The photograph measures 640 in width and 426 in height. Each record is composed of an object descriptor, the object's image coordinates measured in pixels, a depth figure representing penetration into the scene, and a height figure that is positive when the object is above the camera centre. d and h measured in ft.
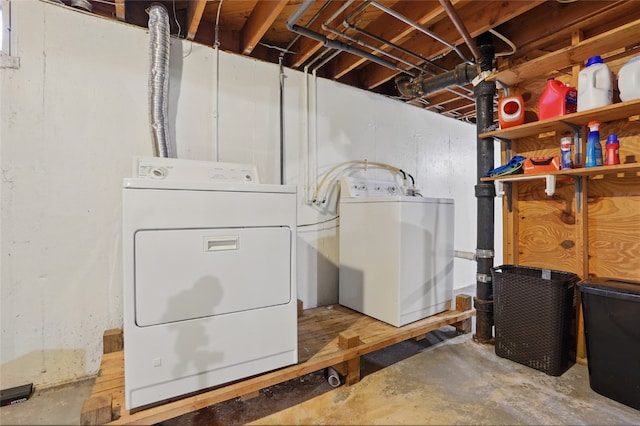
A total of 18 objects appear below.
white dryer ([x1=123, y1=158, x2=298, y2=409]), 4.18 -1.05
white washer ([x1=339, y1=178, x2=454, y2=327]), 7.01 -1.02
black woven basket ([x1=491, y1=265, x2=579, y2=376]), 6.02 -2.20
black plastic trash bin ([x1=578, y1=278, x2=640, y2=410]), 5.07 -2.16
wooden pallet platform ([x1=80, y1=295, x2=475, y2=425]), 4.16 -2.69
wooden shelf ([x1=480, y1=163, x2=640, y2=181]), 5.39 +0.86
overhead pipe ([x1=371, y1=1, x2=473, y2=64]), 5.98 +4.14
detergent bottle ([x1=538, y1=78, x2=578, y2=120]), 6.24 +2.44
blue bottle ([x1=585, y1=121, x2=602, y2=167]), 5.89 +1.35
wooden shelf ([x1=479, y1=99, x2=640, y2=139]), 5.47 +1.95
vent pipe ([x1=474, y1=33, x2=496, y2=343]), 7.55 -0.03
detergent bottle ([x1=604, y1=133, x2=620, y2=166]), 5.71 +1.25
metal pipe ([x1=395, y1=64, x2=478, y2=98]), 8.03 +3.89
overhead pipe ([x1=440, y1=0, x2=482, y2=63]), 5.66 +3.91
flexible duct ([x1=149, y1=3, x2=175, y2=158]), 6.31 +3.04
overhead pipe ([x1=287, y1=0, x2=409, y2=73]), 6.00 +4.14
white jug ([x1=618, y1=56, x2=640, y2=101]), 5.41 +2.47
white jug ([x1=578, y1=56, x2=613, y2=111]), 5.75 +2.53
